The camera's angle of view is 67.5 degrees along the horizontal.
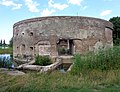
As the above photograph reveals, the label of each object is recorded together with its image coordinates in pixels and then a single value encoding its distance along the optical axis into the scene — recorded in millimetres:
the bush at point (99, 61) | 3721
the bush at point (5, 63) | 5516
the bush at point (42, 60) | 6351
